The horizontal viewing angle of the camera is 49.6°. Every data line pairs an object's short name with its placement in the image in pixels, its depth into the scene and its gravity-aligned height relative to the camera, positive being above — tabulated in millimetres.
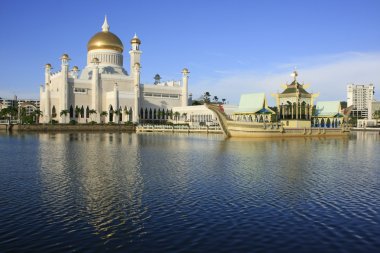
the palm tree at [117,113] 101388 +1309
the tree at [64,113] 97438 +1287
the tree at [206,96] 156875 +8552
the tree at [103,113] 102312 +1322
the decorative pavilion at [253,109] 73812 +1657
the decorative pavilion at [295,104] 75250 +2587
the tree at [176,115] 113938 +899
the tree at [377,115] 171125 +1244
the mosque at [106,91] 102375 +7239
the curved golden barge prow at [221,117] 65044 +104
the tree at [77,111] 101188 +1809
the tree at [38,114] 99900 +1095
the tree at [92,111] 101375 +1806
